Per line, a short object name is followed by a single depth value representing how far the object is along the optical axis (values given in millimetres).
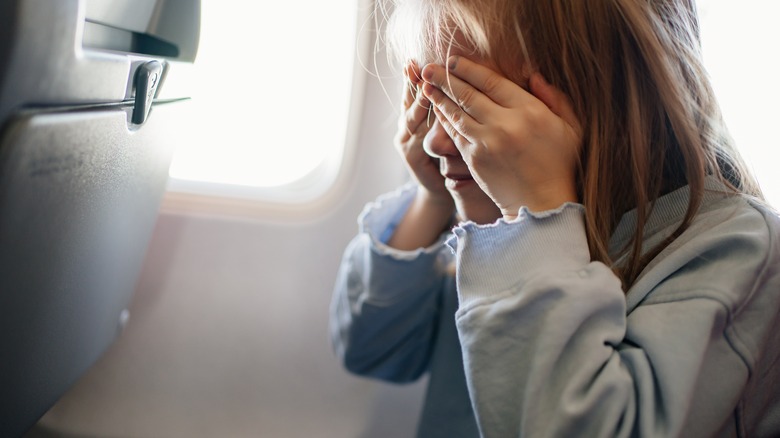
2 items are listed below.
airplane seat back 341
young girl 512
